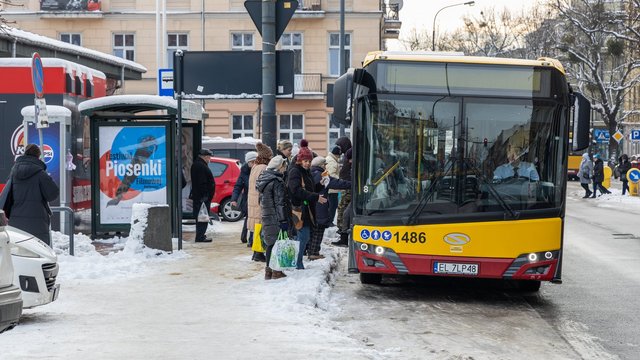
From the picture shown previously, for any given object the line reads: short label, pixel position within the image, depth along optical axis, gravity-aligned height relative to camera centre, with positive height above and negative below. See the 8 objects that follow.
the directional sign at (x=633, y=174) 41.38 -3.44
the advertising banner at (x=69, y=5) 51.53 +3.44
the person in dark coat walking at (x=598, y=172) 42.62 -3.47
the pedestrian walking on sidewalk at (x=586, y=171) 42.84 -3.40
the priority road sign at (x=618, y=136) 52.38 -2.47
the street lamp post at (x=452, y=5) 62.52 +4.60
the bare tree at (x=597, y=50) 50.62 +1.76
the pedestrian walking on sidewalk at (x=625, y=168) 43.88 -3.78
